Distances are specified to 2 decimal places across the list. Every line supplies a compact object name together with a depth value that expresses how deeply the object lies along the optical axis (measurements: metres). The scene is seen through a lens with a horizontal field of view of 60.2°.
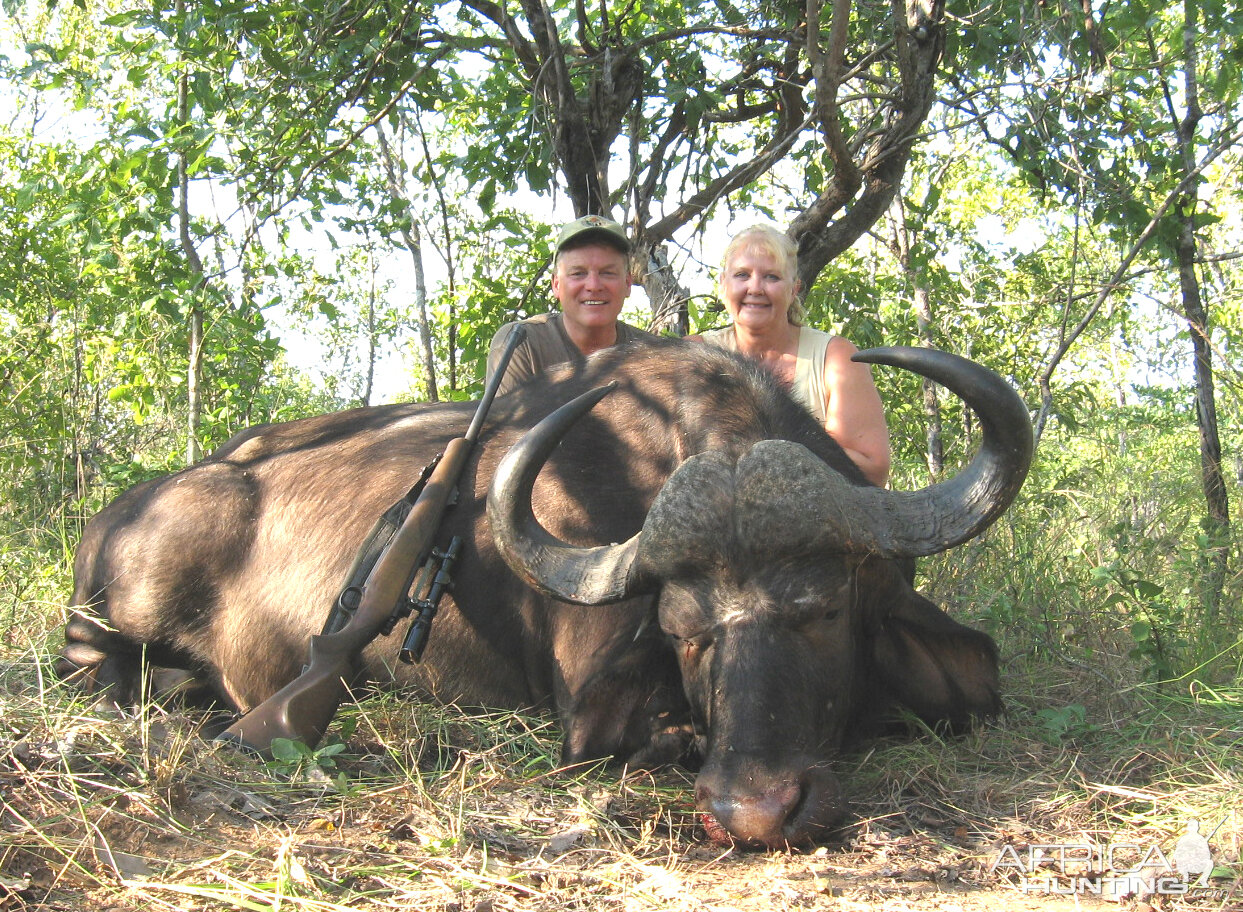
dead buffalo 3.45
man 5.87
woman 4.89
